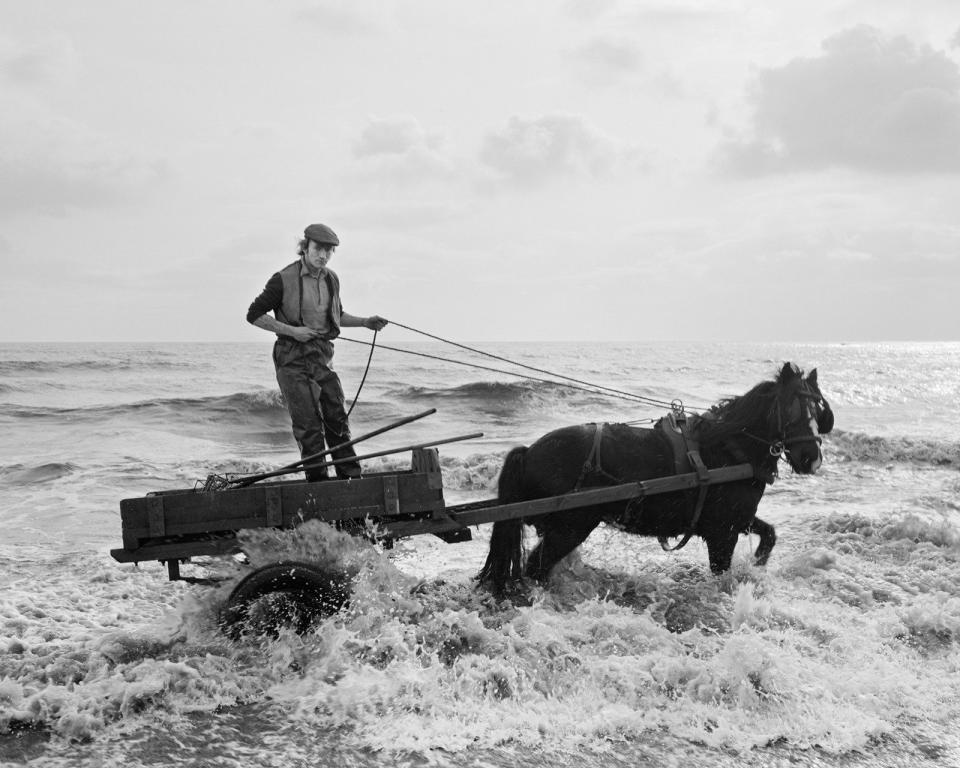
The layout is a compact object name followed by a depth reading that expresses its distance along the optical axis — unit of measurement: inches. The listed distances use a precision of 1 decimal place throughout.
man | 198.4
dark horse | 206.8
